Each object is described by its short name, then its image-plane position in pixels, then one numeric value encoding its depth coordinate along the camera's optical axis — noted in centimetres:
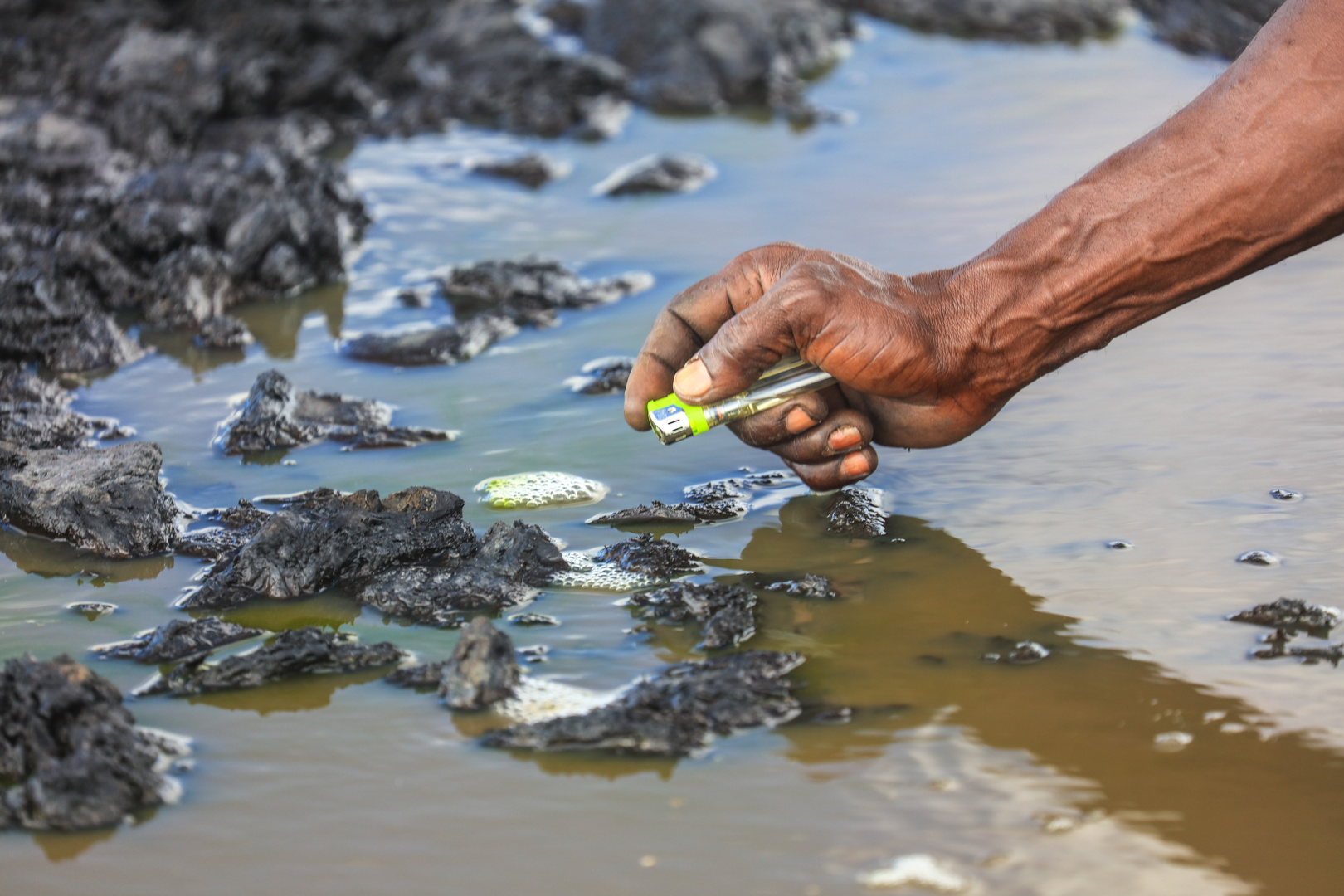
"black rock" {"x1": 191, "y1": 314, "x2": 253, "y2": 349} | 354
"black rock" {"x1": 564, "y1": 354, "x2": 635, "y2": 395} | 318
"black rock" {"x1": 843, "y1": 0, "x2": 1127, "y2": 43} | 644
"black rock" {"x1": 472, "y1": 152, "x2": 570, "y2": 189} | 489
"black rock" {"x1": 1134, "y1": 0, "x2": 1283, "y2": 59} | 593
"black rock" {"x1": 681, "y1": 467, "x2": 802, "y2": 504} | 261
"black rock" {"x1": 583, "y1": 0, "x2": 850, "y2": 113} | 595
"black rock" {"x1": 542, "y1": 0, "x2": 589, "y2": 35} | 716
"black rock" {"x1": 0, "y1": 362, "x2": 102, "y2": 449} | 289
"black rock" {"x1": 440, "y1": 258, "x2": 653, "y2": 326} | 371
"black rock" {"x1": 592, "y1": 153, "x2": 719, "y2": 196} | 469
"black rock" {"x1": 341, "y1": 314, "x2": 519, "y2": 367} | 342
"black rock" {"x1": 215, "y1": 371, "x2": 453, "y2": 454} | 289
